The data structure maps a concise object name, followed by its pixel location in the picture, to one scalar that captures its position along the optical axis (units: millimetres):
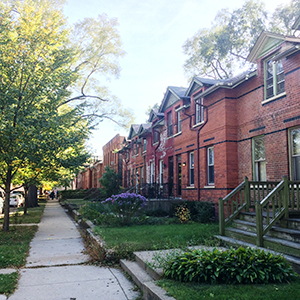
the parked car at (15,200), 29616
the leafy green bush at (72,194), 42750
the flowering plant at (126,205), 12320
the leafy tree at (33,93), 10836
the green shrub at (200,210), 13297
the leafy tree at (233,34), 28141
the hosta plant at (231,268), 4969
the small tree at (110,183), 24625
